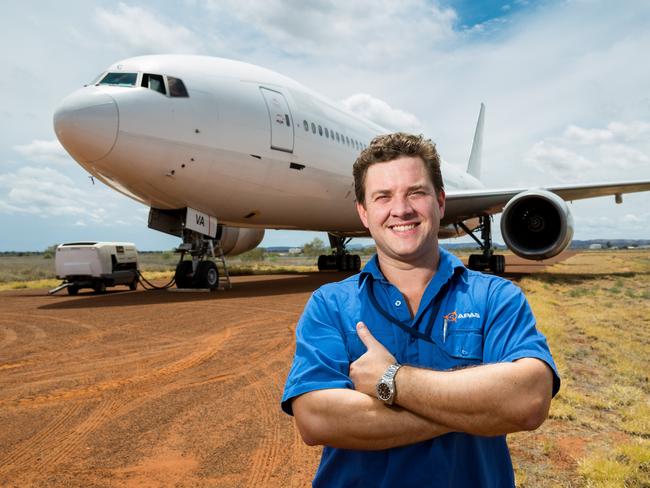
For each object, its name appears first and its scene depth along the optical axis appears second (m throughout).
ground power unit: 11.76
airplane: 8.11
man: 1.27
